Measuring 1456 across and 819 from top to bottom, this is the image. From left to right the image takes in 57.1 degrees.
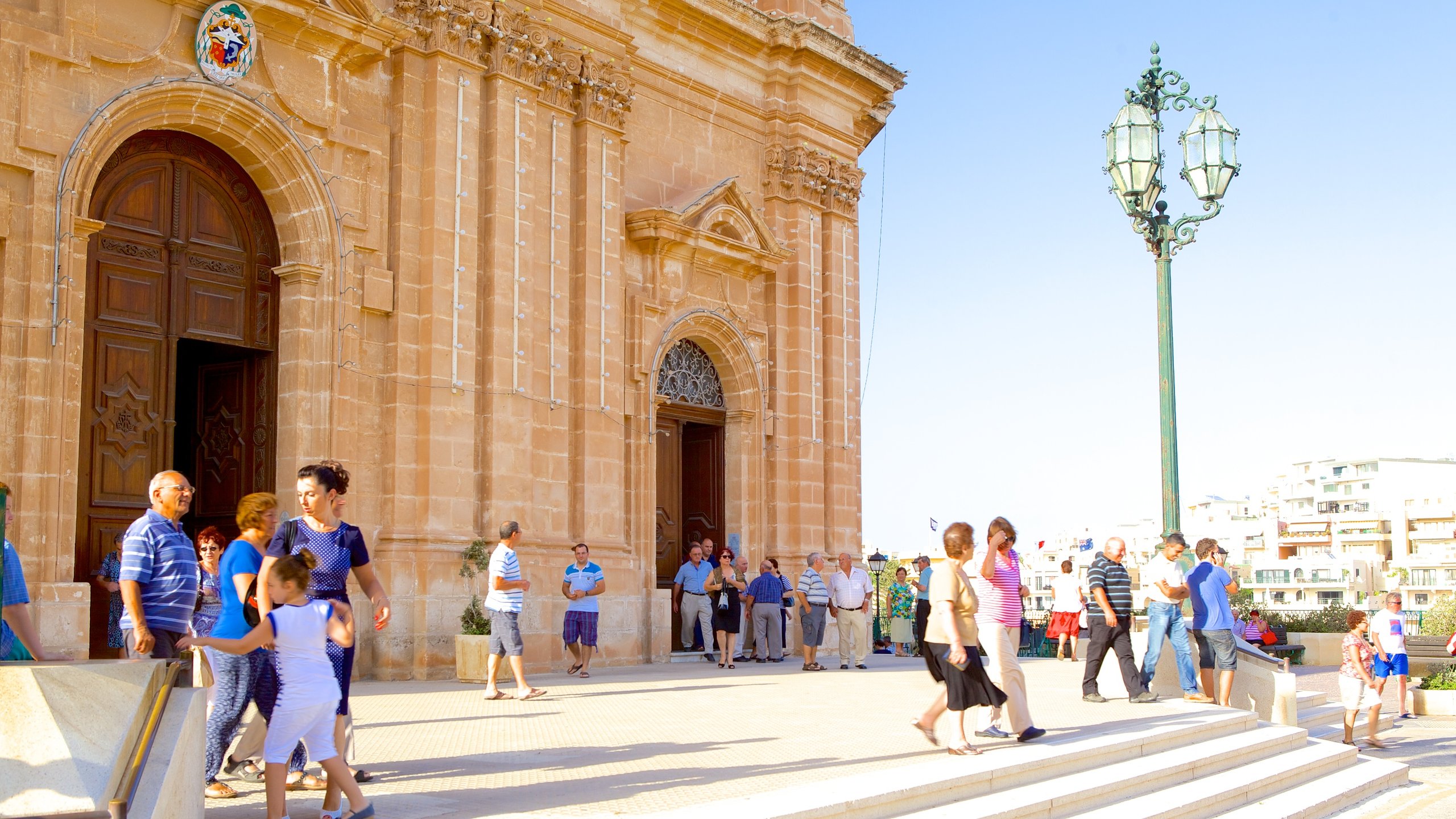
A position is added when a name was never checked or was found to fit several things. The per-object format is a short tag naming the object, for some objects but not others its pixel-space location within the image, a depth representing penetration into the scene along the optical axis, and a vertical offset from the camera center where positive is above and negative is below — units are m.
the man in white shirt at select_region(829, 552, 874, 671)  17.75 -1.43
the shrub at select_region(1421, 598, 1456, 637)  23.89 -2.31
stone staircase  7.50 -1.94
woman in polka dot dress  6.90 -0.25
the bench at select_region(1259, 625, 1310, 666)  22.34 -2.64
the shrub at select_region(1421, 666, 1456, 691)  17.28 -2.43
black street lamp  24.28 -1.25
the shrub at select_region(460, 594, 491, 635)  15.02 -1.41
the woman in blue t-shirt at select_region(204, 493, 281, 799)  6.84 -0.65
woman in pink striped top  9.57 -1.01
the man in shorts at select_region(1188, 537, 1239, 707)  12.66 -1.22
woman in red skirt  19.92 -1.69
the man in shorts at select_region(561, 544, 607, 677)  15.07 -1.26
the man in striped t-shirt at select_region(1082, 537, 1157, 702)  12.06 -1.09
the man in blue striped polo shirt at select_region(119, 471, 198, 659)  6.91 -0.40
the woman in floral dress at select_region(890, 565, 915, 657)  22.03 -1.98
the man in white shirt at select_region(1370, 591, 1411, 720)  14.73 -1.58
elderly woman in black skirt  8.93 -0.99
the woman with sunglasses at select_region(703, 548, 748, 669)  17.72 -1.56
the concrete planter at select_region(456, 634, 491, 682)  14.40 -1.73
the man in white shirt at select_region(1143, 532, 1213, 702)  12.35 -1.07
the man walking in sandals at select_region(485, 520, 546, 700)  12.41 -1.02
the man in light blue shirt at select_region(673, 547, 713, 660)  18.58 -1.37
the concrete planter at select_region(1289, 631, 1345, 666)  24.03 -2.80
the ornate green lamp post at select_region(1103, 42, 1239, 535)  13.41 +3.32
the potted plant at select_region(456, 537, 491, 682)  14.41 -1.51
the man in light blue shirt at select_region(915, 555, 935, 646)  16.02 -1.31
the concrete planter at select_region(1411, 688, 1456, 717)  16.98 -2.67
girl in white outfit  6.09 -0.87
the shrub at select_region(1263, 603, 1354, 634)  25.45 -2.47
